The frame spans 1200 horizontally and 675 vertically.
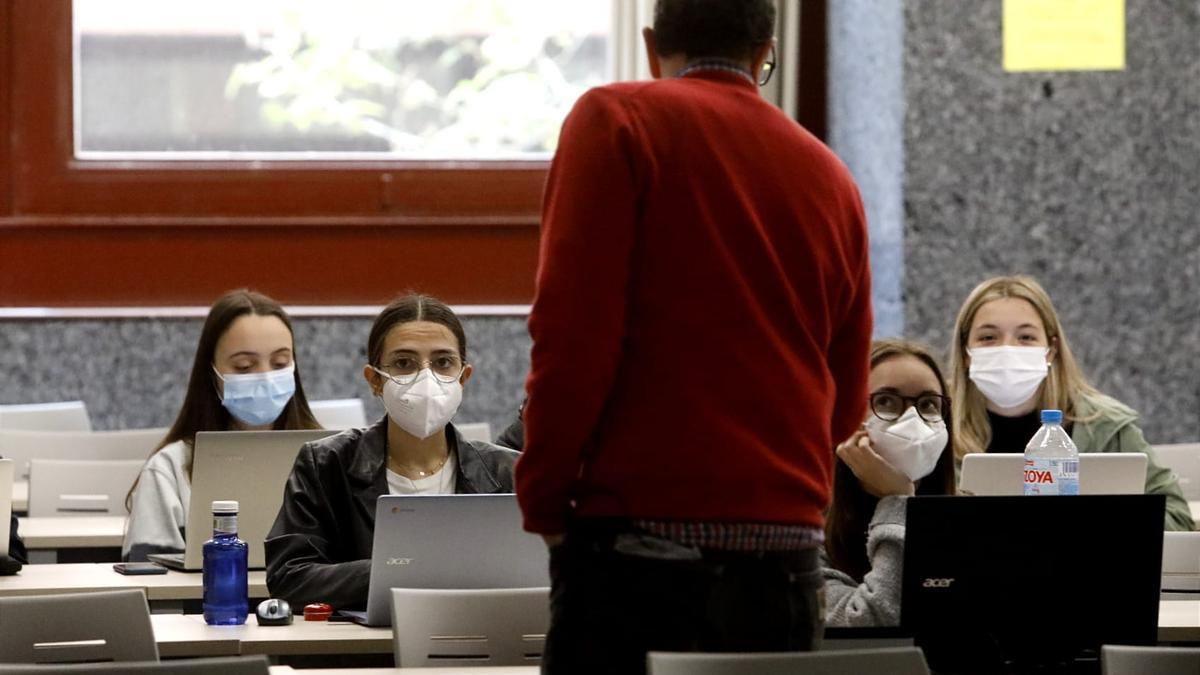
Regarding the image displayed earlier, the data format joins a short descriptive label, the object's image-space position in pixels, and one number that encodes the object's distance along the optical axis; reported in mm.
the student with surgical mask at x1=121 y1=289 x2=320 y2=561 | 9422
